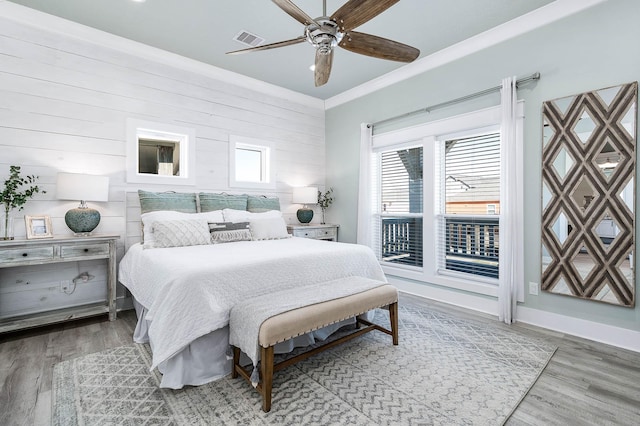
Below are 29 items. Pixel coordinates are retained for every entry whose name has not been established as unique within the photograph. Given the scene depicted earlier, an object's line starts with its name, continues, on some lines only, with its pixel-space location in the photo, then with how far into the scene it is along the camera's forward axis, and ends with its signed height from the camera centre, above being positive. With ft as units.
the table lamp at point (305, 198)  15.46 +0.66
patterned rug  5.35 -3.58
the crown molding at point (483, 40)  9.04 +5.97
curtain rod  9.68 +4.16
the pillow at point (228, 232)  10.61 -0.73
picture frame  9.21 -0.45
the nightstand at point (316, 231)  14.63 -0.99
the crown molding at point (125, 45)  9.47 +6.05
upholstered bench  5.60 -2.18
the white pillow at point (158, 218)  10.02 -0.22
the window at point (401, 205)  13.42 +0.26
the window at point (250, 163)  14.02 +2.34
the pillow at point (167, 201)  10.98 +0.38
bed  6.09 -1.57
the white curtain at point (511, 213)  9.83 -0.07
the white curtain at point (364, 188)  14.70 +1.11
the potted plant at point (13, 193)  8.90 +0.55
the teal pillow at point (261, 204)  13.66 +0.33
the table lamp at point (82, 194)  9.46 +0.55
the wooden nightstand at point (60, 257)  8.40 -1.32
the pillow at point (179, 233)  9.57 -0.70
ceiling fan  6.39 +4.16
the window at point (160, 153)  11.48 +2.37
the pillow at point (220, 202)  12.35 +0.41
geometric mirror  8.05 +0.45
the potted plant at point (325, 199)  16.93 +0.67
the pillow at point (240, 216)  11.94 -0.18
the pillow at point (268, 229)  11.62 -0.68
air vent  10.74 +6.20
